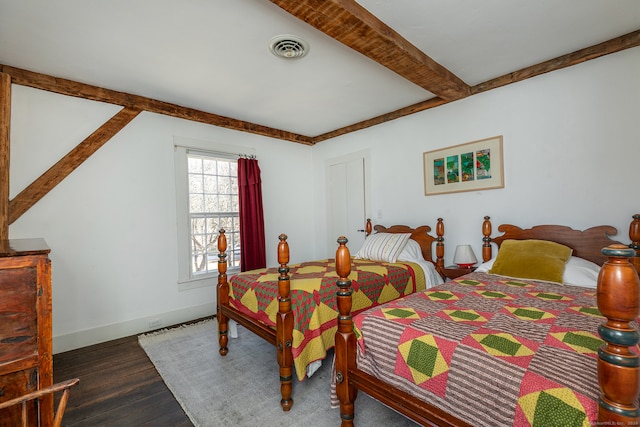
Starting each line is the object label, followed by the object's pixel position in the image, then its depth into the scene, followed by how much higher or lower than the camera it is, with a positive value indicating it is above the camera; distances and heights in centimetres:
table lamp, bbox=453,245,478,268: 309 -51
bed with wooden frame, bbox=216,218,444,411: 203 -77
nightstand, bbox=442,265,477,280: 312 -67
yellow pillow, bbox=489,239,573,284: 238 -46
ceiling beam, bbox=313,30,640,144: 240 +124
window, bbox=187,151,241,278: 393 +8
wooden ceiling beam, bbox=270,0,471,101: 180 +119
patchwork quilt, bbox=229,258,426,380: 214 -68
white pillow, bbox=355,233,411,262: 343 -44
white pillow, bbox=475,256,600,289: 225 -53
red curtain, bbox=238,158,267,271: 416 -5
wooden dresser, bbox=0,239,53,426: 110 -40
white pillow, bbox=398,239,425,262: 341 -51
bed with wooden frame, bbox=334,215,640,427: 81 -60
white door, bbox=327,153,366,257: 453 +16
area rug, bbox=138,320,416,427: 188 -127
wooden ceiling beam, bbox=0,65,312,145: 273 +126
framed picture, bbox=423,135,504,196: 316 +43
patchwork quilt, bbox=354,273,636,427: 103 -60
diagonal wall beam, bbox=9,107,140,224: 276 +54
